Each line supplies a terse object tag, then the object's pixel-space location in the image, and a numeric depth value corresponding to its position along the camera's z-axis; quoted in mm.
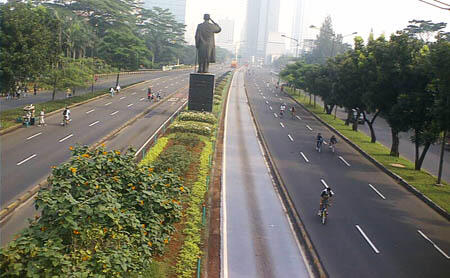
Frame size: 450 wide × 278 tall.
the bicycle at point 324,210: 19656
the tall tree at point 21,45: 32125
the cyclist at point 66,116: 35588
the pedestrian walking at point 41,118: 34556
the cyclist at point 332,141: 34031
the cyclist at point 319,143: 33884
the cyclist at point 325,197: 19609
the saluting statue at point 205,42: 40625
